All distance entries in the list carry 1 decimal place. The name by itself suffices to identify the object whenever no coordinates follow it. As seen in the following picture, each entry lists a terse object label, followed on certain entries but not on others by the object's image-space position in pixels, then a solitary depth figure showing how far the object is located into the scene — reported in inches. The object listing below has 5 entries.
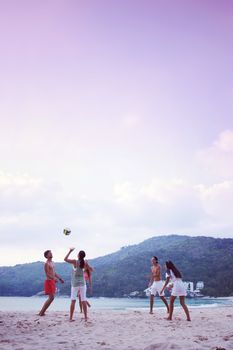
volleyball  471.6
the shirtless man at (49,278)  467.2
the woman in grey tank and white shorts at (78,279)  436.5
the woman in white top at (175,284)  449.1
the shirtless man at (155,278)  552.7
